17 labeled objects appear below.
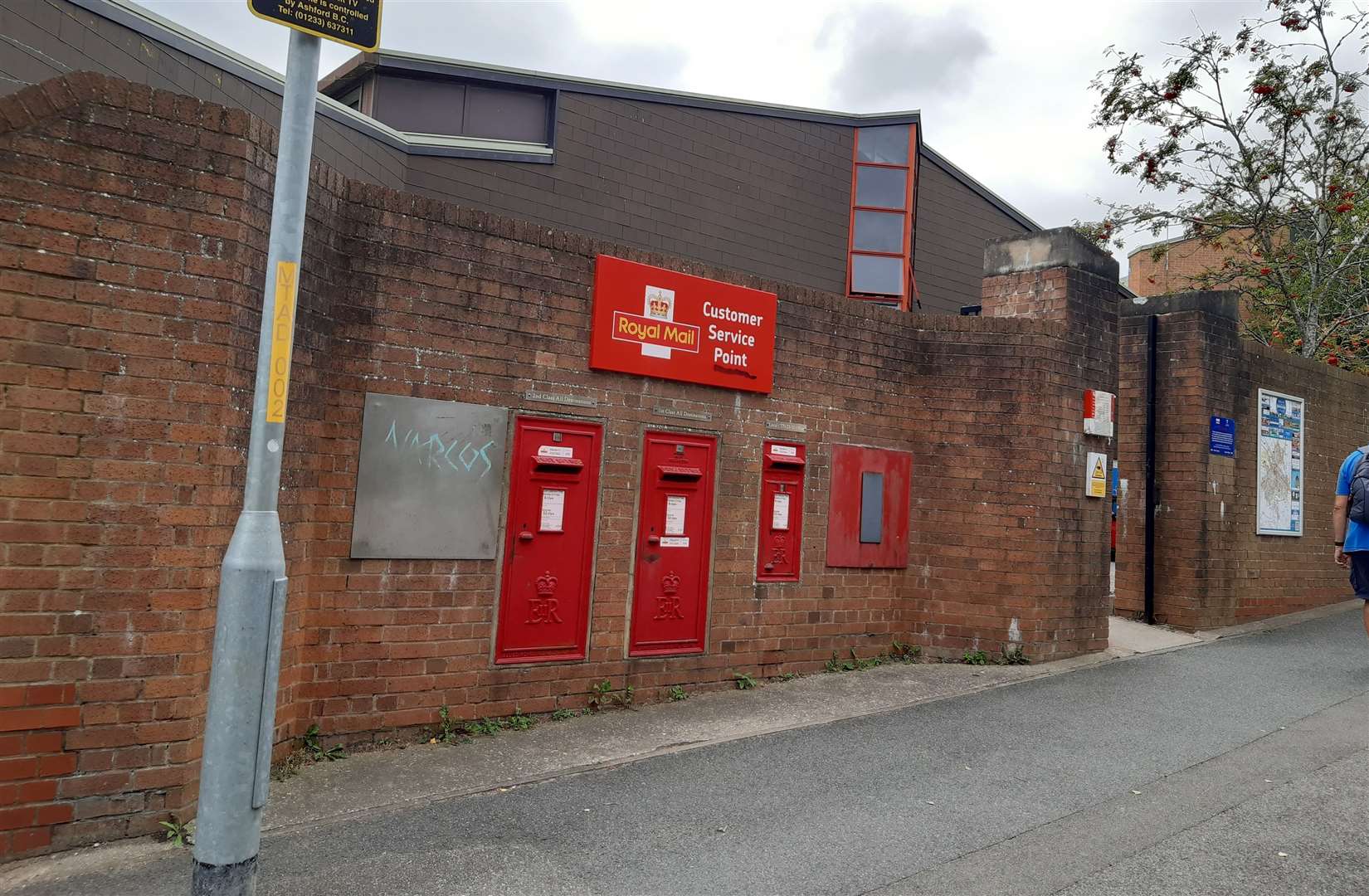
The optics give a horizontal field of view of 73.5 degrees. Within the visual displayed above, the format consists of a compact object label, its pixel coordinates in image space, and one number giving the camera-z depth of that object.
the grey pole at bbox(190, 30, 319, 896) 3.08
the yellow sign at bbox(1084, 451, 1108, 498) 9.20
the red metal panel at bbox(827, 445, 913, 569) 8.36
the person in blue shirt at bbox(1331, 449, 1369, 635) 6.26
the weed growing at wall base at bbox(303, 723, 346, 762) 5.53
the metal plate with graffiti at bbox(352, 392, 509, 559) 5.83
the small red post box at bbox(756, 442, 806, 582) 7.82
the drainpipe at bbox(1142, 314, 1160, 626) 11.15
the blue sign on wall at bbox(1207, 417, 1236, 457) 11.11
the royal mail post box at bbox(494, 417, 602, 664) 6.39
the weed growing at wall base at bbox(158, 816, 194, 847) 4.38
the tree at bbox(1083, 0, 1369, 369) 15.34
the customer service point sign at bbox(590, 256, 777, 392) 6.85
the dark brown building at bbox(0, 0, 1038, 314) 12.35
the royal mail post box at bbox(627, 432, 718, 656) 7.07
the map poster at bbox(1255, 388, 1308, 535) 11.96
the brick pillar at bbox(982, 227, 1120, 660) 8.70
